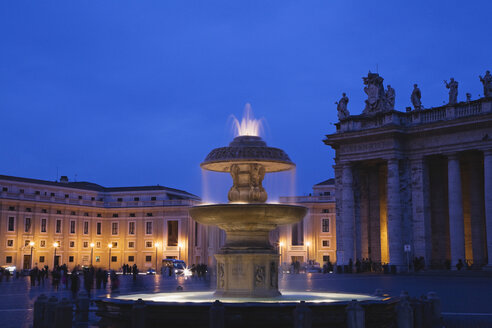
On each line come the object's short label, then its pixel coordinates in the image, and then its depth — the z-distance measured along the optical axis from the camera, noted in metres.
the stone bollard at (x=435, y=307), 16.34
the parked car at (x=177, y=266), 70.11
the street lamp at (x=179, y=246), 92.12
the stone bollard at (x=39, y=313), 14.55
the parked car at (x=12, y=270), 64.56
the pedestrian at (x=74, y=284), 27.78
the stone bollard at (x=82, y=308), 16.39
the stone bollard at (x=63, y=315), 13.34
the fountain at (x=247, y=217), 16.08
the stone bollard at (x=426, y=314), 15.38
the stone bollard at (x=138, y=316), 12.85
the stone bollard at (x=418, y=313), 15.14
